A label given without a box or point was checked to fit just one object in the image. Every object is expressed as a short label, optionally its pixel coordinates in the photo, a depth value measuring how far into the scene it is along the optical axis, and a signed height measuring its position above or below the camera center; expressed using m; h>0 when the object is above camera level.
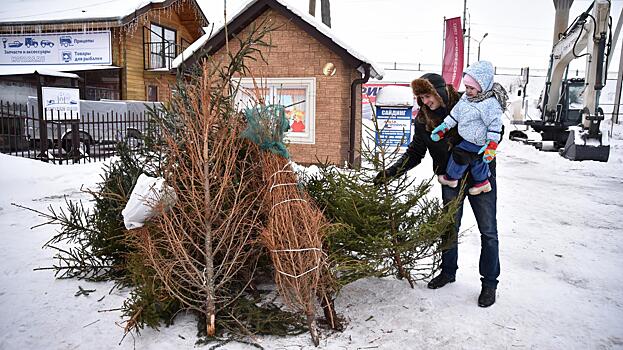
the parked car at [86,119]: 12.26 +0.22
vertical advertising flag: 16.11 +3.14
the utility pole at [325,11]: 19.61 +5.64
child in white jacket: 3.12 +0.05
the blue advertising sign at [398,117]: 11.80 +0.39
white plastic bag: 2.93 -0.51
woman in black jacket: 3.33 -0.33
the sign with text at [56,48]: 19.17 +3.69
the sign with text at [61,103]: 11.81 +0.70
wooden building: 18.70 +3.87
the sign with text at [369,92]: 21.55 +2.02
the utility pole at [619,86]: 20.25 +2.34
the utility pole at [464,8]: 32.90 +9.88
